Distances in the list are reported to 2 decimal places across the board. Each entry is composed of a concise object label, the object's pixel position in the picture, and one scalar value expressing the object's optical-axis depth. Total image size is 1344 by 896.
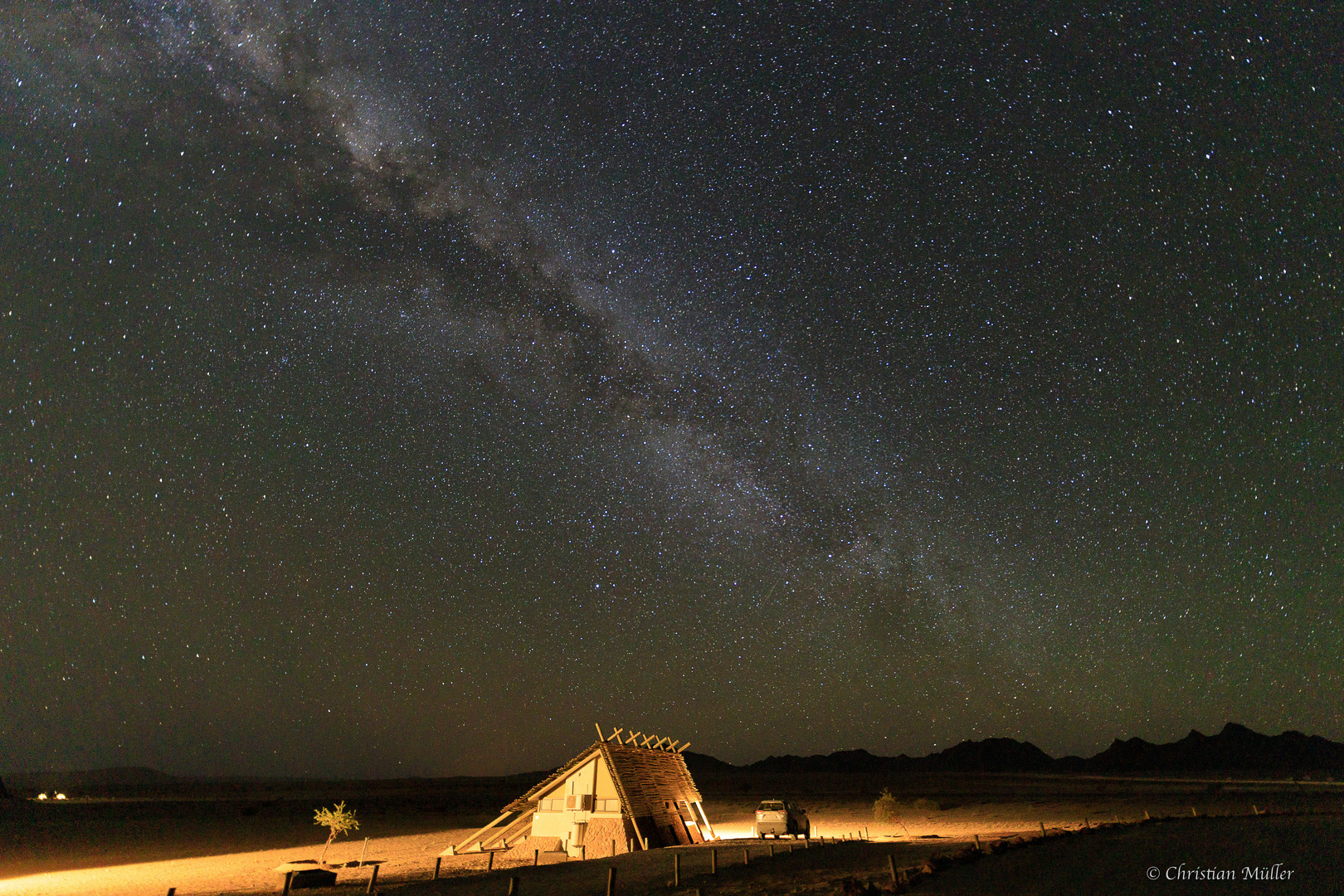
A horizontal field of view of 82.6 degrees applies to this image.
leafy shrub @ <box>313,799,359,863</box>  36.09
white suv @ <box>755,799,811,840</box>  33.31
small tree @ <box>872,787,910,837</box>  45.50
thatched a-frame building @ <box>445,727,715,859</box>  28.50
